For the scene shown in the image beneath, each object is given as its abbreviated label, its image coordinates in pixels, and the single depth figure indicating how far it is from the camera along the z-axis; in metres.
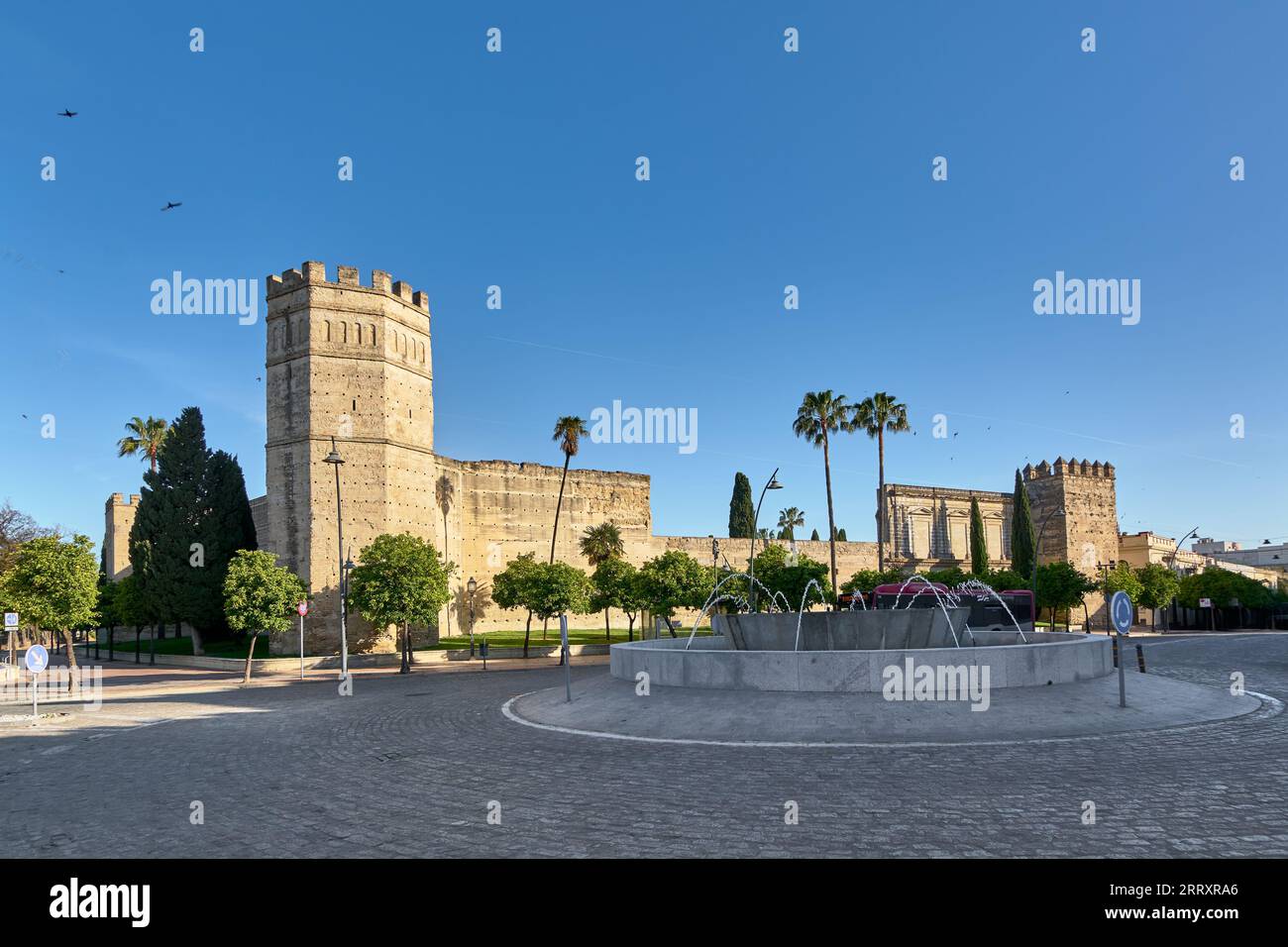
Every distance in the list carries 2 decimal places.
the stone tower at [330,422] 42.56
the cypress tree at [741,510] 77.56
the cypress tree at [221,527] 47.56
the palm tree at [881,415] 51.34
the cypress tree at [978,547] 71.25
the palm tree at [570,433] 50.97
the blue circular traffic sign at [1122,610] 14.29
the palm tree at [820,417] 50.09
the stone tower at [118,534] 81.38
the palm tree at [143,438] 68.44
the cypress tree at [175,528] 46.72
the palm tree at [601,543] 58.97
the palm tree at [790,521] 95.94
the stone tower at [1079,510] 77.30
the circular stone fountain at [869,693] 12.81
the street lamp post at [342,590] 28.78
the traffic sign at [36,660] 18.11
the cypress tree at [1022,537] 70.12
